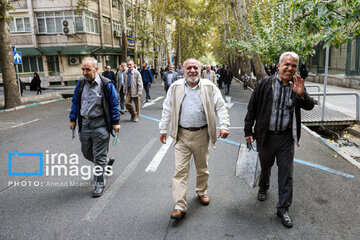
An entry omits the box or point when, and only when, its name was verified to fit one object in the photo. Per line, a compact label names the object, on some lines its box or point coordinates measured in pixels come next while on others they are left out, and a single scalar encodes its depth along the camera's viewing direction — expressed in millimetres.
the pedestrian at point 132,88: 10164
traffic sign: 16669
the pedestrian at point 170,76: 14836
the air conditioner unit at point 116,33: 38747
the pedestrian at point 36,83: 23375
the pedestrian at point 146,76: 14337
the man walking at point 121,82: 10915
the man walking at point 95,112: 4406
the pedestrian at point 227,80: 19591
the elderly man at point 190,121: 3742
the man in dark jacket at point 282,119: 3564
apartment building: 31609
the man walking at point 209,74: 14523
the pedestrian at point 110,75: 14266
